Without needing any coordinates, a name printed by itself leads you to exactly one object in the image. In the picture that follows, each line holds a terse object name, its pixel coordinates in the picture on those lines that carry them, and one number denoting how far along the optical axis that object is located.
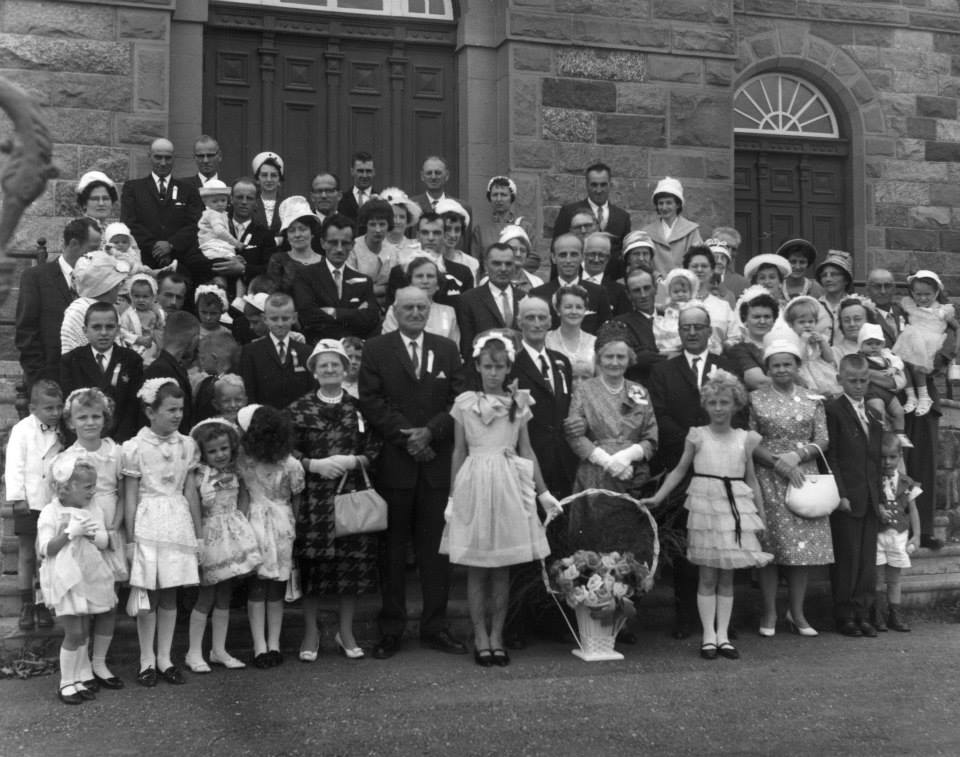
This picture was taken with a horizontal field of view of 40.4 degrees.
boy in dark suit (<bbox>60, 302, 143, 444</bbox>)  7.09
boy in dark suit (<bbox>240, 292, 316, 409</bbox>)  7.62
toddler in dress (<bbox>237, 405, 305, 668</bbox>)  6.73
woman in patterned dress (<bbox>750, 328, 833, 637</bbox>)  7.69
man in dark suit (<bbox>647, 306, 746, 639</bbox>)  7.61
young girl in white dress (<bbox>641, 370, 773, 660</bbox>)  7.25
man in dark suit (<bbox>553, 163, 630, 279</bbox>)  10.38
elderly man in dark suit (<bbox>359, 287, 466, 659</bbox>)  7.08
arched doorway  13.98
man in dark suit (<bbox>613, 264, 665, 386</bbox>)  8.19
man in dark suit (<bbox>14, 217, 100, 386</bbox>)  7.64
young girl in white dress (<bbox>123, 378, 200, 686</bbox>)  6.41
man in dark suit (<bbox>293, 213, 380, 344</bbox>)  8.31
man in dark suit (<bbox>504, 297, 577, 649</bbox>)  7.48
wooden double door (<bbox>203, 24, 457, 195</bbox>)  11.84
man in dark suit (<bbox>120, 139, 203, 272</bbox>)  9.28
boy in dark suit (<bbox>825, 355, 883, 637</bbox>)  7.93
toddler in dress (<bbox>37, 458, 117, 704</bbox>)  6.11
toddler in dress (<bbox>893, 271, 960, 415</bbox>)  9.27
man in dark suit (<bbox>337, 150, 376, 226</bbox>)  10.00
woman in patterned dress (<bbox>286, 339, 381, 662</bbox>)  6.88
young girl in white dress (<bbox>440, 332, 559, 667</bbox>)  6.84
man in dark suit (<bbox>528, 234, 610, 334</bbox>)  8.59
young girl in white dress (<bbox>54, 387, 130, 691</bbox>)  6.36
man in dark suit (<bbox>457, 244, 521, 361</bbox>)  8.13
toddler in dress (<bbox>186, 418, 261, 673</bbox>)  6.63
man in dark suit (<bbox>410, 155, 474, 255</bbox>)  10.19
